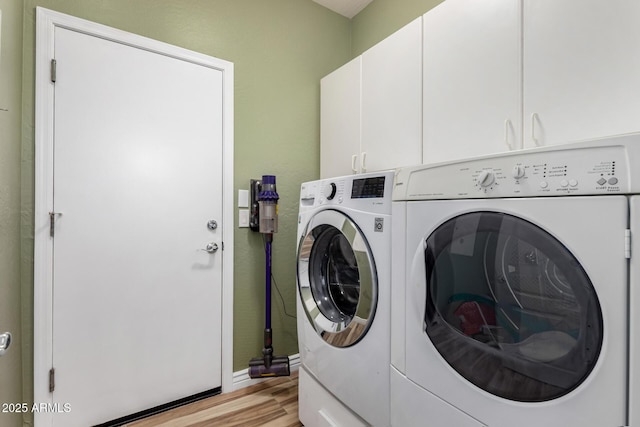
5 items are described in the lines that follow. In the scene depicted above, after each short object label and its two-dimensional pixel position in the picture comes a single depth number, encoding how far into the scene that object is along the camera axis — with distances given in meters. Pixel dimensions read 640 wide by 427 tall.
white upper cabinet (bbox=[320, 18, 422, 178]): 1.43
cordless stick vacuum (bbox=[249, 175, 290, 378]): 1.83
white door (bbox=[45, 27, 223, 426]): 1.43
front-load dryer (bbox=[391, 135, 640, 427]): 0.58
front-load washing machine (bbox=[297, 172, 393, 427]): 1.09
